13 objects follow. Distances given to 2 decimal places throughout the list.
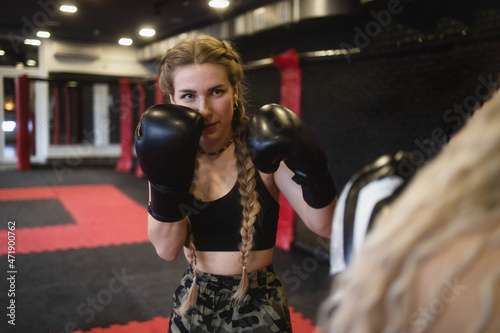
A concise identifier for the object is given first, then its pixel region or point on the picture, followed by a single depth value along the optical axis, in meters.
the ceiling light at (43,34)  8.35
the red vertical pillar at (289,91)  3.47
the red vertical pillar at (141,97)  7.98
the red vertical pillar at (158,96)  6.93
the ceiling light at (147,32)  7.99
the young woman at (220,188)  1.14
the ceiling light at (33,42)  8.73
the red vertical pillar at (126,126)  8.19
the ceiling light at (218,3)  5.68
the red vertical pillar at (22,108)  7.46
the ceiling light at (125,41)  9.09
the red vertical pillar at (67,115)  8.75
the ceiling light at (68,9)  6.28
